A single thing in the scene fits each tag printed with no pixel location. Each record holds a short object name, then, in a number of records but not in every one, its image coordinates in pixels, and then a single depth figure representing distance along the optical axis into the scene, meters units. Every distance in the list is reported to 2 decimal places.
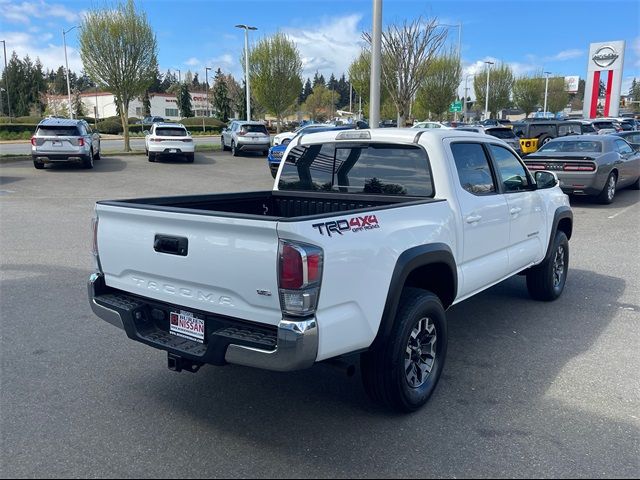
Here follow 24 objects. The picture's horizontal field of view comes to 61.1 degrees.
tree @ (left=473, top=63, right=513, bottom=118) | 58.81
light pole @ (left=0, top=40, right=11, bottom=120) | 66.44
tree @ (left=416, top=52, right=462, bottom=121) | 39.24
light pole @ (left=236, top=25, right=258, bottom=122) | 32.97
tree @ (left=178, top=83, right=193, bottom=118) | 84.56
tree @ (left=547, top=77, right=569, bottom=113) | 74.88
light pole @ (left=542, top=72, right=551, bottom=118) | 65.44
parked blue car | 18.66
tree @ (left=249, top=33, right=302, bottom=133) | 34.66
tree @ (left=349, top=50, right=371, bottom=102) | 37.72
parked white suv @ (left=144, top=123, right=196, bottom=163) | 23.00
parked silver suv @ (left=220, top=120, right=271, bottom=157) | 26.86
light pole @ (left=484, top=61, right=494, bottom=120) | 55.61
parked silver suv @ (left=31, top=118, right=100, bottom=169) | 19.25
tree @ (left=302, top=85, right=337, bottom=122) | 89.94
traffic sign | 38.84
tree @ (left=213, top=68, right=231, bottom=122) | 78.65
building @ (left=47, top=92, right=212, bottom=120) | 88.57
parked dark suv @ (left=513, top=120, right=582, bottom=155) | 25.34
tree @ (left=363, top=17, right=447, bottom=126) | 23.78
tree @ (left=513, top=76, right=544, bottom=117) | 62.53
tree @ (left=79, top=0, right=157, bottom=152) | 24.11
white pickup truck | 2.96
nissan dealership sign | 49.41
